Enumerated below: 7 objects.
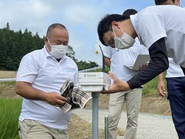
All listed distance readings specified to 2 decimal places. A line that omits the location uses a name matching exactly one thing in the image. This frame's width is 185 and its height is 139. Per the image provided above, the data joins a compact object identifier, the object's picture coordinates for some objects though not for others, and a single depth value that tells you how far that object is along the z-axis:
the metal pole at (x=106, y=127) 1.96
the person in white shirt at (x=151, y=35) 1.24
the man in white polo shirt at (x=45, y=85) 1.57
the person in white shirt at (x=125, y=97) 2.57
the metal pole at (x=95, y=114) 1.37
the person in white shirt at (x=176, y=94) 2.00
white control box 1.25
